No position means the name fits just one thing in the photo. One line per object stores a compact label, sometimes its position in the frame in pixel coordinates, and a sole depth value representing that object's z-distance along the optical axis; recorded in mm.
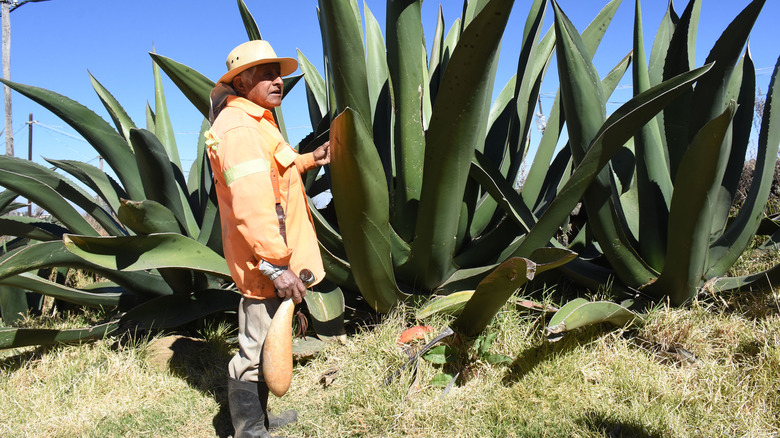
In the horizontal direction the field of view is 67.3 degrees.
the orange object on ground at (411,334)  2373
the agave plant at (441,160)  1895
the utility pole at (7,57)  11262
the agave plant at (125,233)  2252
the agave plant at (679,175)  2055
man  1882
